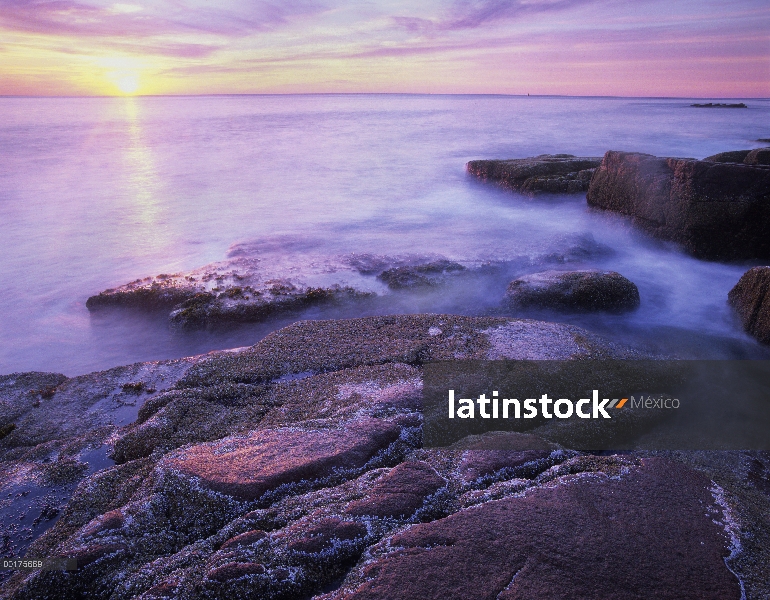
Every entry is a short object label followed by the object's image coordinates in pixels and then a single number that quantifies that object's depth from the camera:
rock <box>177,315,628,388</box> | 4.52
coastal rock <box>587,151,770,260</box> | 7.66
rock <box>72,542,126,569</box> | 2.49
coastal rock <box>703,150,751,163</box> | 12.21
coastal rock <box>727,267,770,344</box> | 5.55
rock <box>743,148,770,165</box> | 10.47
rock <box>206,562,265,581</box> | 2.20
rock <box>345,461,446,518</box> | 2.53
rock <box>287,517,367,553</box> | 2.33
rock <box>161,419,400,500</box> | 2.85
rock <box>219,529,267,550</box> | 2.39
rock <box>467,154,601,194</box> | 12.81
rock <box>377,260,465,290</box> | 7.39
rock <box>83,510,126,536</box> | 2.65
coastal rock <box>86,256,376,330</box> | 6.38
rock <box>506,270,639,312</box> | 6.39
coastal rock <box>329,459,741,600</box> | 2.09
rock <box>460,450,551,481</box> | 2.90
